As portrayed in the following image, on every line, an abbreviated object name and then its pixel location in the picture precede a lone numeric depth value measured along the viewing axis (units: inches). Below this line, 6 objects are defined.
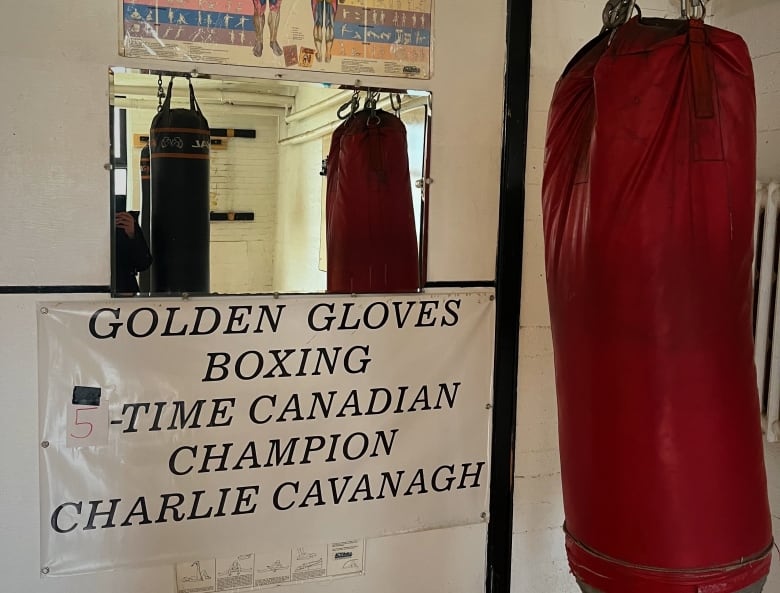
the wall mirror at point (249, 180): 68.7
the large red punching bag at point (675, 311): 49.9
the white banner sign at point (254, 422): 68.8
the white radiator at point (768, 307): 75.1
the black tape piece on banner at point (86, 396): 68.3
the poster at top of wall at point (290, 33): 68.1
